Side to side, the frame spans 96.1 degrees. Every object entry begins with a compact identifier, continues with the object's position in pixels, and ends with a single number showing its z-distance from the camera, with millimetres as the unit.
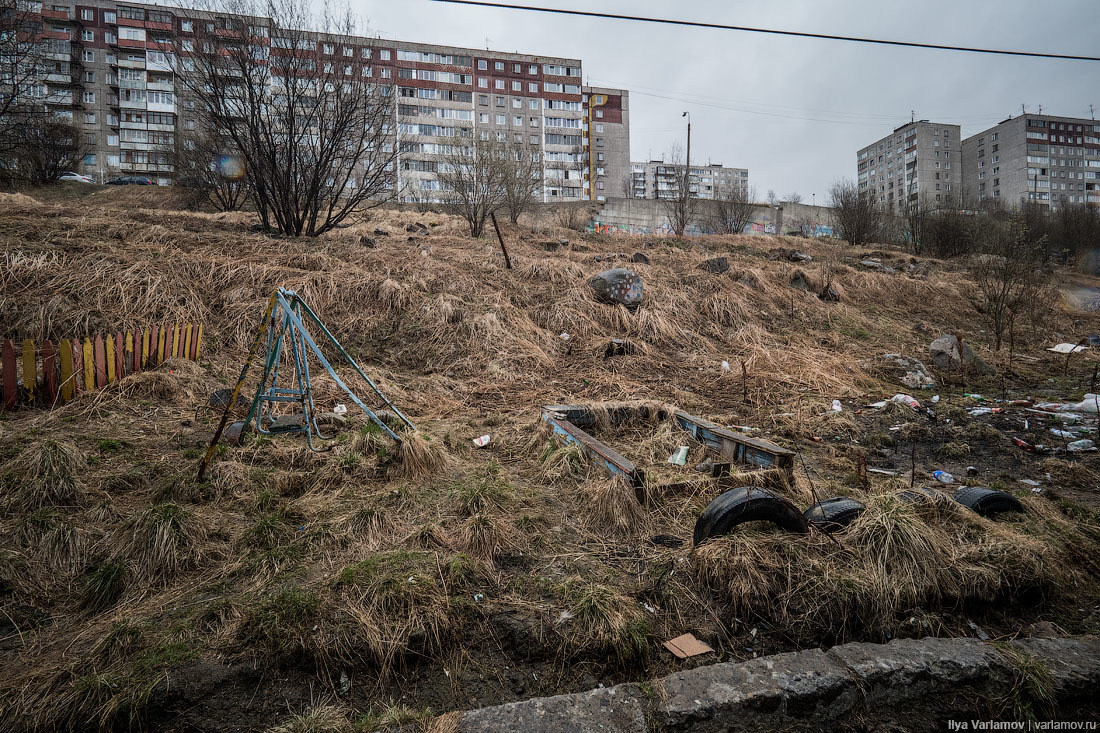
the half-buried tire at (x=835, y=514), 2707
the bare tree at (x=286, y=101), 8750
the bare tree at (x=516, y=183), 15018
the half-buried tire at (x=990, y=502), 2967
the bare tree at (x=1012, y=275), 9070
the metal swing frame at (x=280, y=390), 3486
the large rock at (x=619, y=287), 8945
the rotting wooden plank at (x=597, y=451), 3232
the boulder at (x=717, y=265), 11406
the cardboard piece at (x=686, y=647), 2031
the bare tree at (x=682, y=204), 18422
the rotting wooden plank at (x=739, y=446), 3373
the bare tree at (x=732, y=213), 20594
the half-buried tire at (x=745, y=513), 2582
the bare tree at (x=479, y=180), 13828
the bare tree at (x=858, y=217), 19156
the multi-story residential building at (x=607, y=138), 53906
